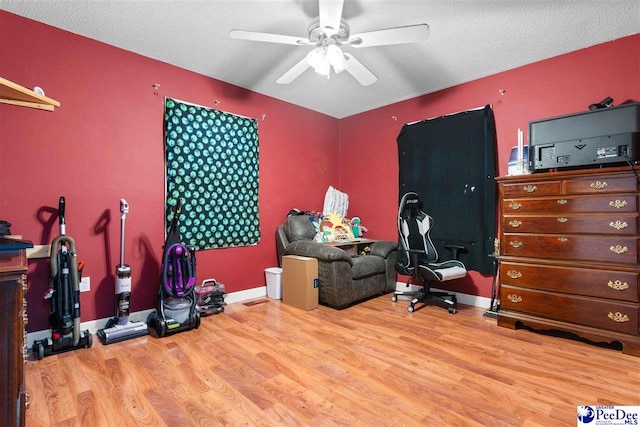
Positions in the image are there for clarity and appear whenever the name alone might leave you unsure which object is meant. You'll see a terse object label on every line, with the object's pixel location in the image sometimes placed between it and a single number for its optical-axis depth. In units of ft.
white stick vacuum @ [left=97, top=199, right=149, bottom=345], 8.36
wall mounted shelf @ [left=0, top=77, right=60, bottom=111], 3.93
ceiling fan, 6.51
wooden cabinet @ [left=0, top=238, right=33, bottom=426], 2.64
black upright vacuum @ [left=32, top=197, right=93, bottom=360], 7.45
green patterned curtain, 10.33
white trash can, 12.28
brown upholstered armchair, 10.94
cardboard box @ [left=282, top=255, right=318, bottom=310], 10.92
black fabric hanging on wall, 11.03
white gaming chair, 10.92
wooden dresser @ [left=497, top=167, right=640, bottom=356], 7.51
